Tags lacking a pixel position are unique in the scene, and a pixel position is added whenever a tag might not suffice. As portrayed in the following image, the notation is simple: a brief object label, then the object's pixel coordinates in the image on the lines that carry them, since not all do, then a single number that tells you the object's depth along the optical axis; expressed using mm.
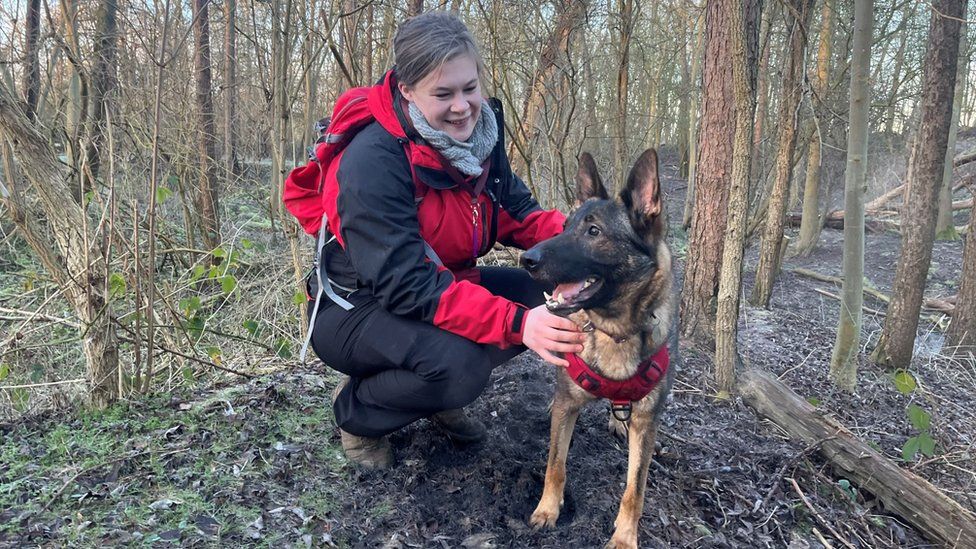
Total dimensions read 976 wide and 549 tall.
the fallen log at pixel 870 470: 3051
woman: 2514
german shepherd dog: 2541
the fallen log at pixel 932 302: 7656
